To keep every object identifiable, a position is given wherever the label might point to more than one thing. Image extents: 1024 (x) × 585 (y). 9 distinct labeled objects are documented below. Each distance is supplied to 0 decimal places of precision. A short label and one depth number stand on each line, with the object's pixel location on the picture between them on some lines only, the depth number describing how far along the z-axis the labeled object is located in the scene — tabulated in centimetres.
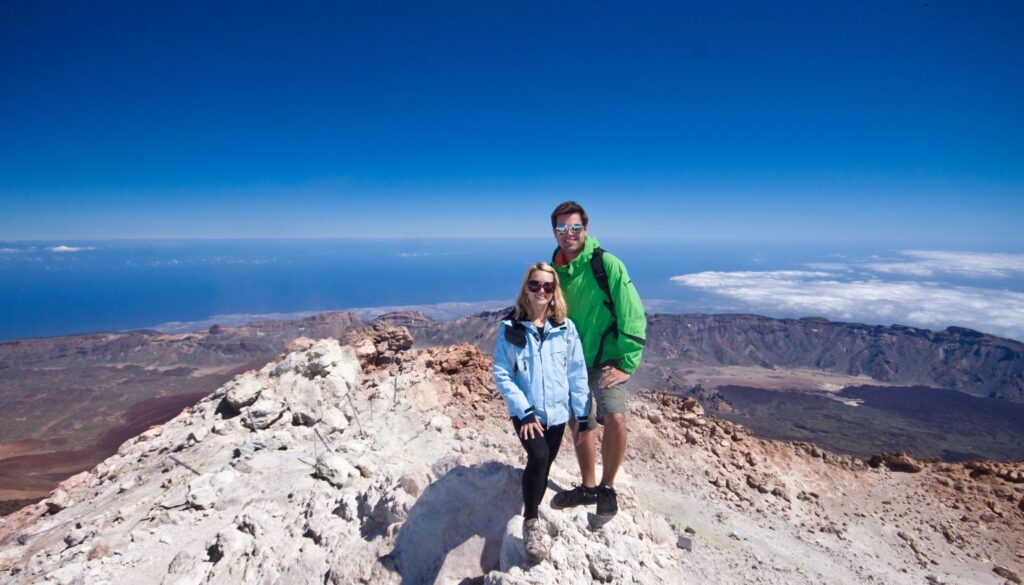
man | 377
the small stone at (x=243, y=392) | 829
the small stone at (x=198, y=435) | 778
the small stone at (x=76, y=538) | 545
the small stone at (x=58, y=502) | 754
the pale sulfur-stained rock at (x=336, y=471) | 545
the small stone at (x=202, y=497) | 568
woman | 339
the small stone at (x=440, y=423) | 750
